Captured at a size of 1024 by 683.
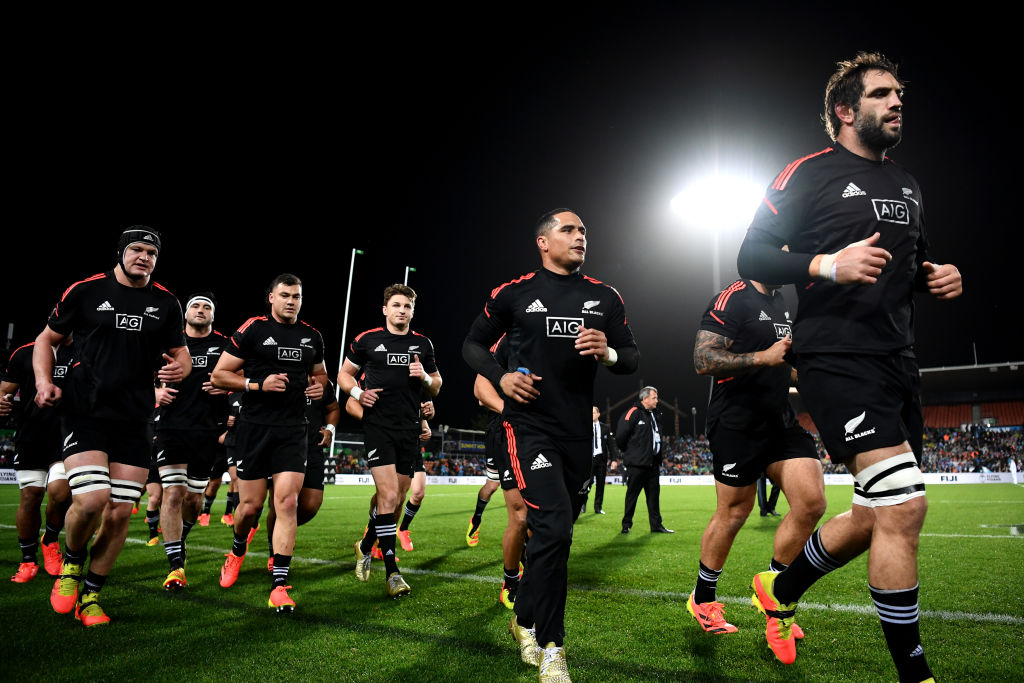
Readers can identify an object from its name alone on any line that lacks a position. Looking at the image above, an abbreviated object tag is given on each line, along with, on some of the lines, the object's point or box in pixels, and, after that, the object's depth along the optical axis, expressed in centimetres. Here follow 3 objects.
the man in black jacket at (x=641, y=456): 1098
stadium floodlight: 2478
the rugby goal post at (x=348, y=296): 3136
